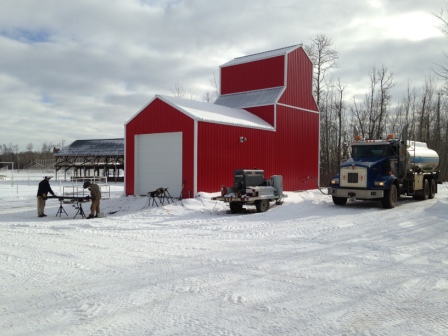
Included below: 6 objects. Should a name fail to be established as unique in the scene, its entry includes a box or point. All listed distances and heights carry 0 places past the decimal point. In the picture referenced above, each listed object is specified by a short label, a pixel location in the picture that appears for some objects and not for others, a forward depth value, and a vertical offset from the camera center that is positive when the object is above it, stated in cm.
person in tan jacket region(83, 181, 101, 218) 1461 -115
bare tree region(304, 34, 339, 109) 4138 +1089
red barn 1811 +163
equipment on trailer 1492 -106
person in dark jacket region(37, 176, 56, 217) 1569 -128
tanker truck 1559 -32
